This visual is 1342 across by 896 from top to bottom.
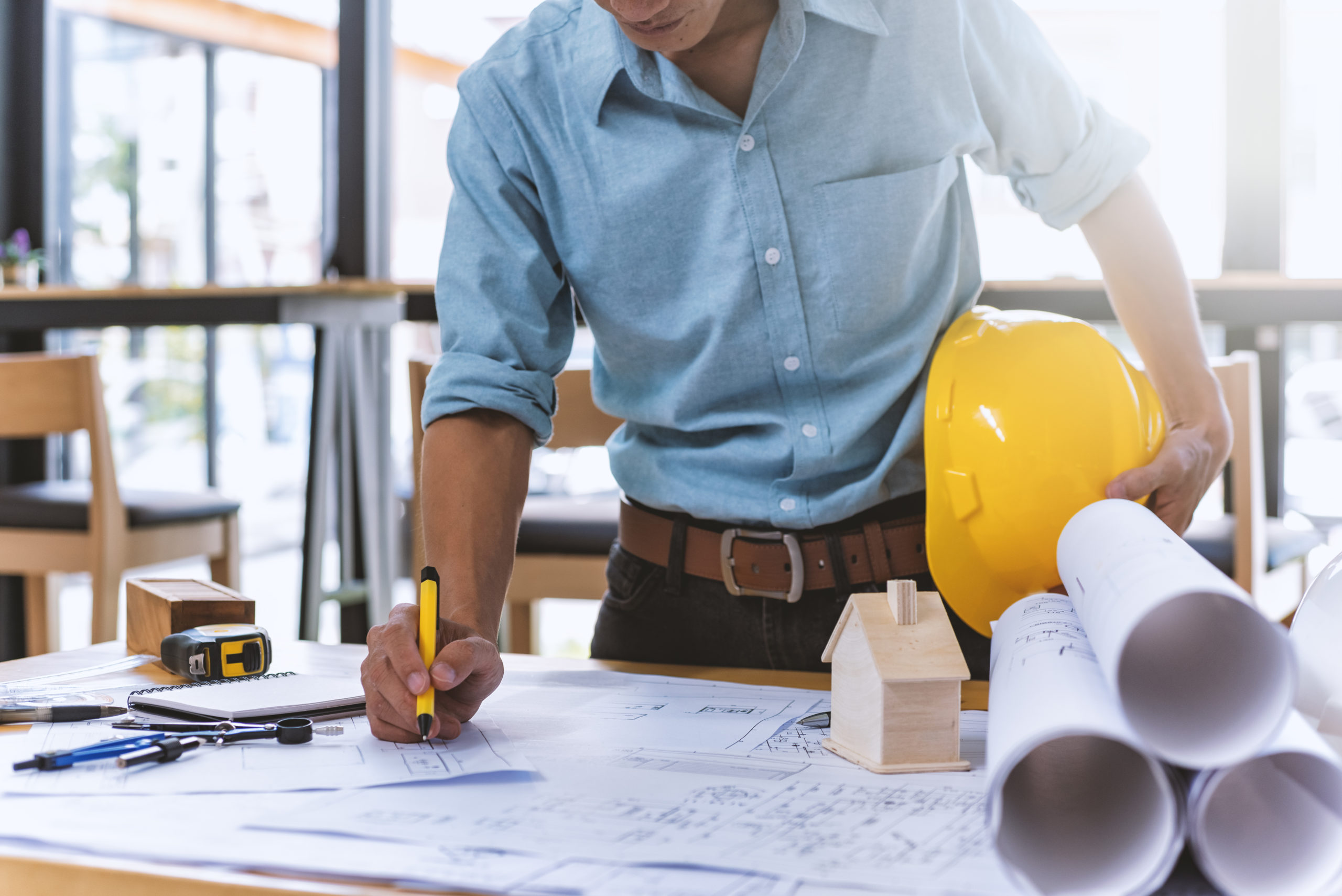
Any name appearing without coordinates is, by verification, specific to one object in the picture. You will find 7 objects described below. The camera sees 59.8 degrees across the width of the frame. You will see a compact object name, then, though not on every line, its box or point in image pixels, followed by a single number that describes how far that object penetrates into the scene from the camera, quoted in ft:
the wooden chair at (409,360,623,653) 7.44
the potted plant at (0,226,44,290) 11.82
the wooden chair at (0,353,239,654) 8.23
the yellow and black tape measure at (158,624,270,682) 3.05
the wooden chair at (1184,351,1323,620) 6.88
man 3.59
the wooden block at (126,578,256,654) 3.34
